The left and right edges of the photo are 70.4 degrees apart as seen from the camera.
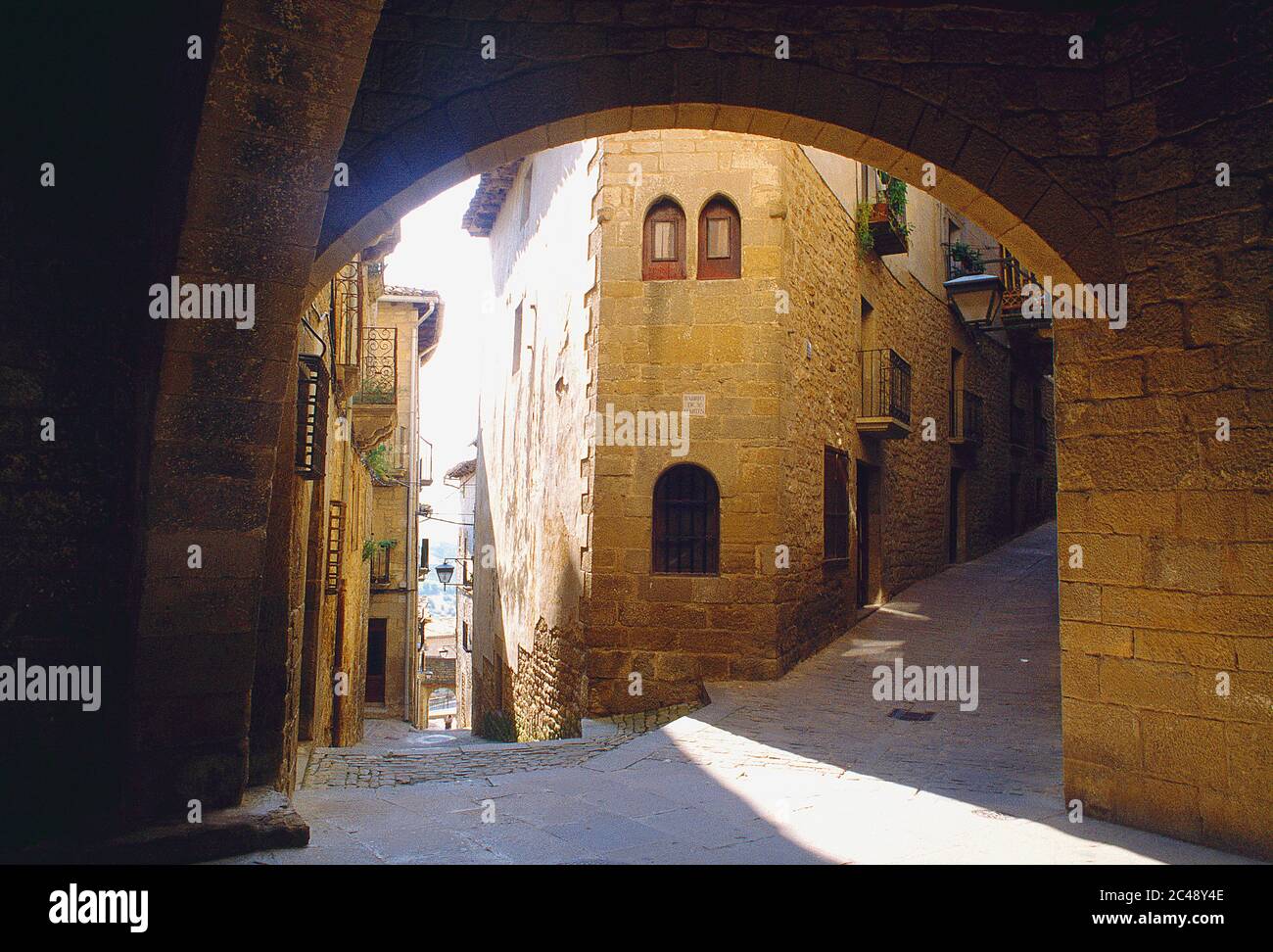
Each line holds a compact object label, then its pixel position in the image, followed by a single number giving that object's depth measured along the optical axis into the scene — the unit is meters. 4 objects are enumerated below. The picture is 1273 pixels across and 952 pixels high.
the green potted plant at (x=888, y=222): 11.66
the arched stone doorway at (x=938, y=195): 3.35
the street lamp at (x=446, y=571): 19.50
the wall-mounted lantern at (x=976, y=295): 9.94
